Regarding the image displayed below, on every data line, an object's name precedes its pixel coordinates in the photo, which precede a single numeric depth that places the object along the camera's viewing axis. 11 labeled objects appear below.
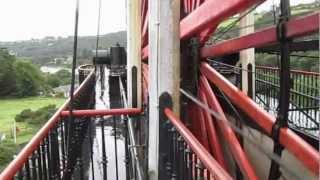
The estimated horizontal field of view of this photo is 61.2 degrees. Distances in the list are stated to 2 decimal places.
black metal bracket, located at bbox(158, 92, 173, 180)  1.98
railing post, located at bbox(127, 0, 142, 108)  3.88
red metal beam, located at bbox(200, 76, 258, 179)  1.95
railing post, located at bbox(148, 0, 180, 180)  2.15
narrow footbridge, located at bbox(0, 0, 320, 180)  1.49
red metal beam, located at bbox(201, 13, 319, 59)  1.36
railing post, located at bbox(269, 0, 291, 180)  1.57
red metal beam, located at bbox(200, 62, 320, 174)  1.34
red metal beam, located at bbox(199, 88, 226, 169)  2.39
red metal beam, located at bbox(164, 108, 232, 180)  1.09
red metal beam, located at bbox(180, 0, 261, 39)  1.54
